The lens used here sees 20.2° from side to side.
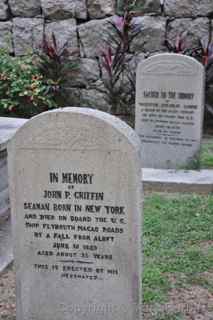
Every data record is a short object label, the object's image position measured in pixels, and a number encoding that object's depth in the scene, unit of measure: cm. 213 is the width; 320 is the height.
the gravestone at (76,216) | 280
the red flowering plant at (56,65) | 872
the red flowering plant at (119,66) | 853
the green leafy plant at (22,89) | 837
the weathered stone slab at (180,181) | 563
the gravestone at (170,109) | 584
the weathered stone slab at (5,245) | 399
